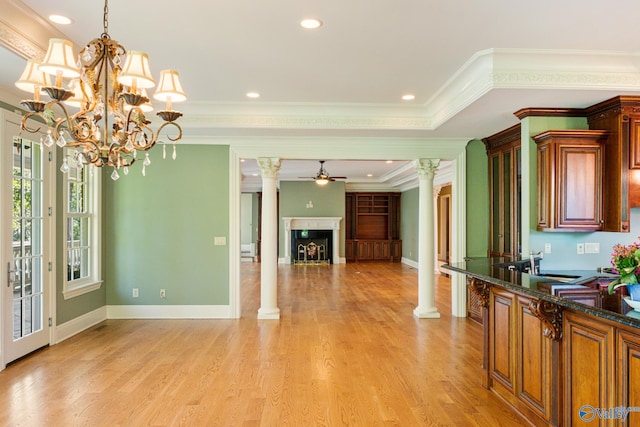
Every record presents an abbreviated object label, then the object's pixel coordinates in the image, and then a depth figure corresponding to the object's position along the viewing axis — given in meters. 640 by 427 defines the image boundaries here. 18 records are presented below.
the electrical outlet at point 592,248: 4.29
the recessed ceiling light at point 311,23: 2.96
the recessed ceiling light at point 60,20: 2.93
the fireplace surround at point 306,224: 12.90
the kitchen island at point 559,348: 2.05
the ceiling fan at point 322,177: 9.83
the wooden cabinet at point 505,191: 5.24
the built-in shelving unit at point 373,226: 13.99
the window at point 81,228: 5.09
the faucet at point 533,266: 4.07
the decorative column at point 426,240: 6.02
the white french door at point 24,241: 3.96
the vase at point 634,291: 1.97
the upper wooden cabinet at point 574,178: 3.98
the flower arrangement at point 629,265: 2.01
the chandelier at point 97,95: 2.14
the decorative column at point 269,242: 5.93
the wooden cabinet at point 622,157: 3.83
